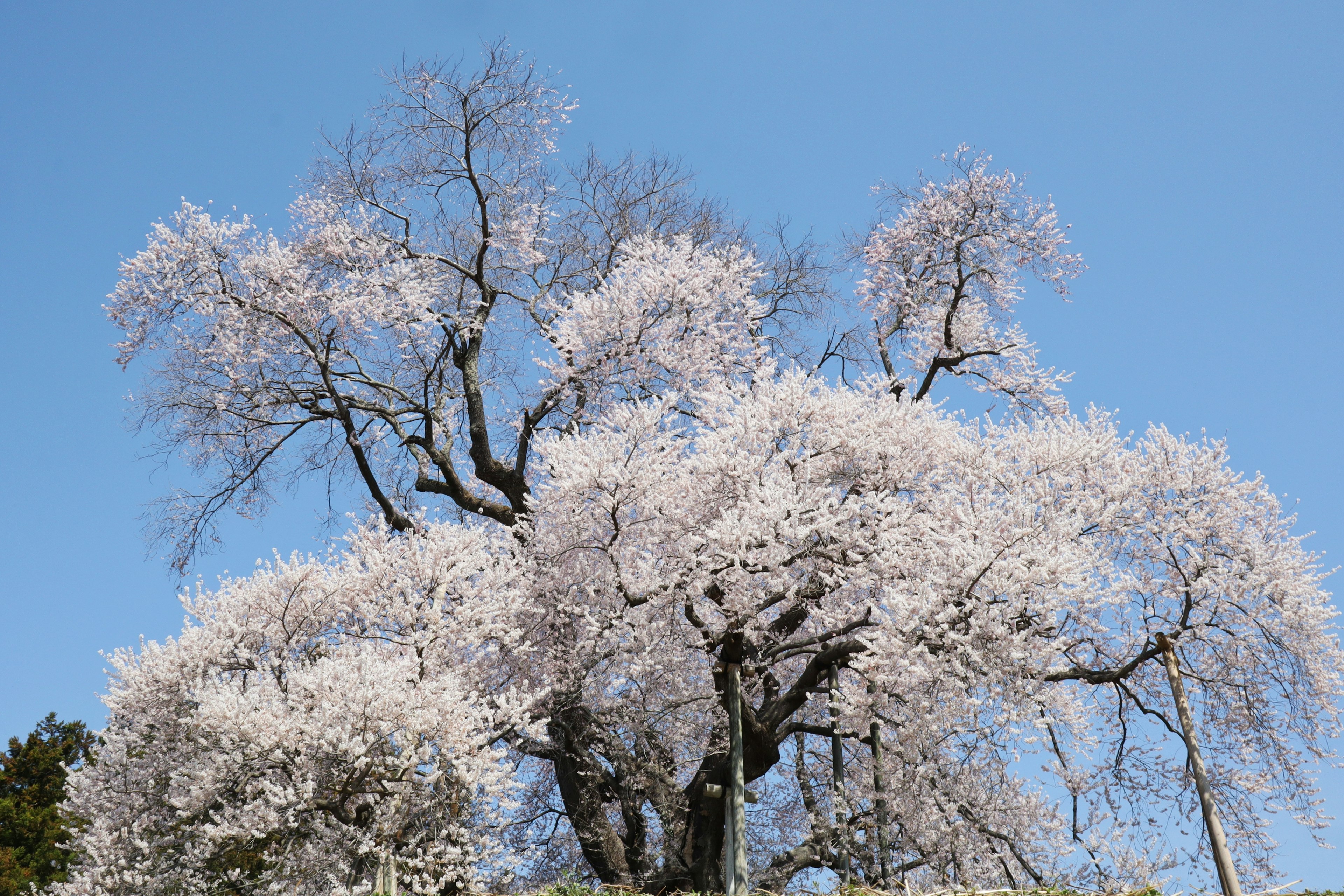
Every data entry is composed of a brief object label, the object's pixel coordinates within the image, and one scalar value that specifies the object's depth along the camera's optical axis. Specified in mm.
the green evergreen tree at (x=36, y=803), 17703
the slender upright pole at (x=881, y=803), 9930
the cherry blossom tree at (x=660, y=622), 9359
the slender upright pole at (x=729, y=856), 9352
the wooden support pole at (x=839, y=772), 10891
